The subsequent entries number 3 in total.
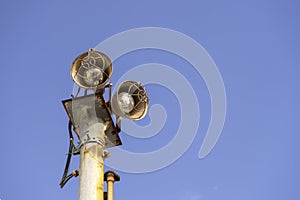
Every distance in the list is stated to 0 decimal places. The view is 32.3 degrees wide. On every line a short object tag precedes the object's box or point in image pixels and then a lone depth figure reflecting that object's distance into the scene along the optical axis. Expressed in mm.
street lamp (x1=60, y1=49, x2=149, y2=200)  9570
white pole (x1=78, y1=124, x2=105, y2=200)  9195
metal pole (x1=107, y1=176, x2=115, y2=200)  9642
